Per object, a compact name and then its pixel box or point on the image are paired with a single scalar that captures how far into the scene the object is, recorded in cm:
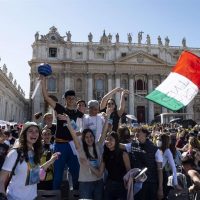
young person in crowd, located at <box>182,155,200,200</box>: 298
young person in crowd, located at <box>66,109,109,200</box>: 371
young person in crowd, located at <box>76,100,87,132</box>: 448
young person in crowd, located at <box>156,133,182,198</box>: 427
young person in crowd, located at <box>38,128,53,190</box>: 441
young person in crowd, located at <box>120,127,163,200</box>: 383
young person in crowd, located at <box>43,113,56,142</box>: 572
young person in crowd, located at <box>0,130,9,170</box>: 369
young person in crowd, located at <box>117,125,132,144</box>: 469
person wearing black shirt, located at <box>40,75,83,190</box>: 400
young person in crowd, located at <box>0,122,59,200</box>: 255
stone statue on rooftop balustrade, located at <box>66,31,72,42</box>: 3285
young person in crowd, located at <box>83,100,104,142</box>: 419
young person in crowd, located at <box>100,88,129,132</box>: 473
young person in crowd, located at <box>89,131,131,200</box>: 363
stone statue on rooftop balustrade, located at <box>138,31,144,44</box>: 3412
